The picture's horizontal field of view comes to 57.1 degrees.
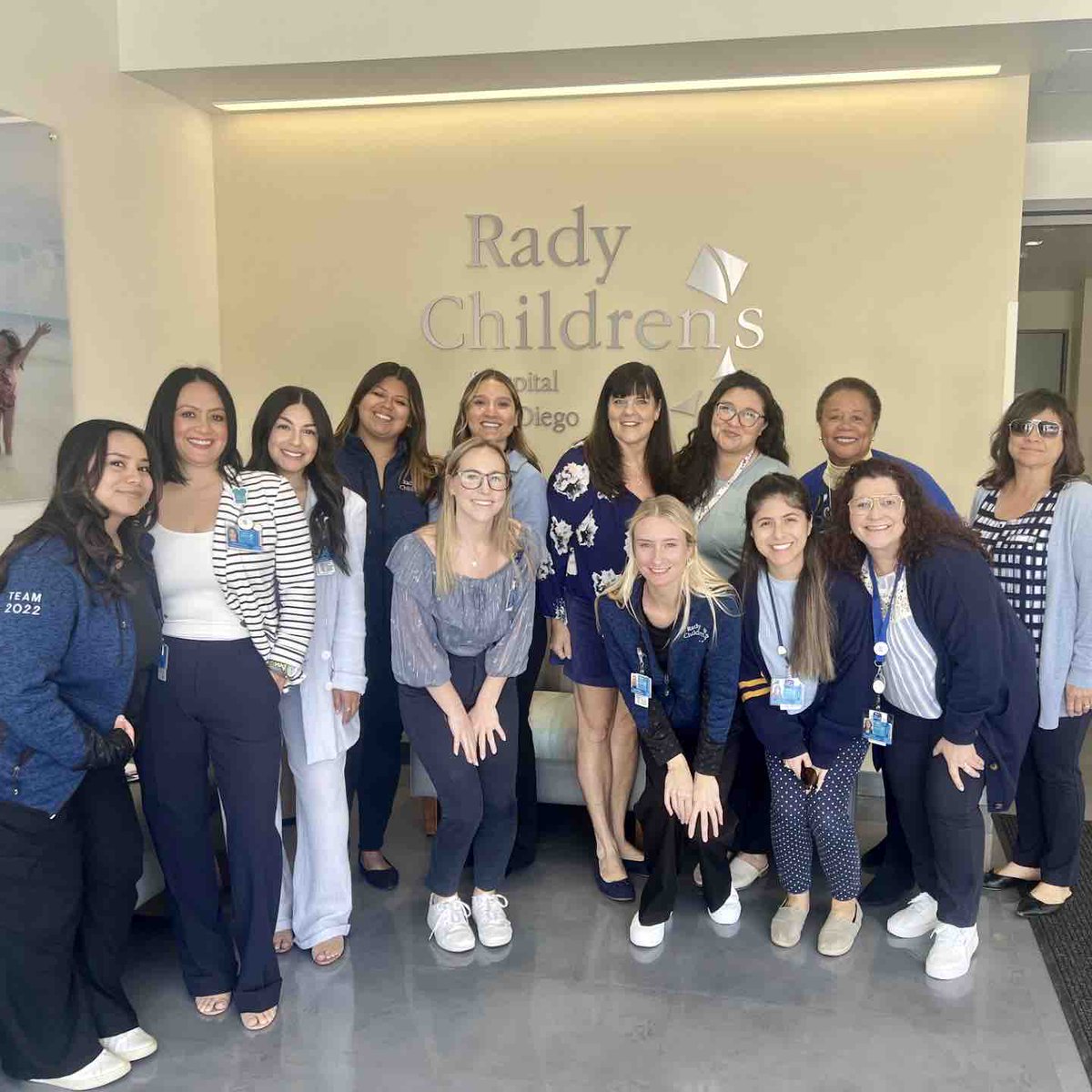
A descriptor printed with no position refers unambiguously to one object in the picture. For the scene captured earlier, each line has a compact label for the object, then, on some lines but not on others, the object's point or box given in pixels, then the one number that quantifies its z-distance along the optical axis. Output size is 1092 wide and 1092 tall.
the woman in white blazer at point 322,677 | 2.79
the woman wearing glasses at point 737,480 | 3.33
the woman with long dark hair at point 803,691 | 2.96
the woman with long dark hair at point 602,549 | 3.27
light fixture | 4.60
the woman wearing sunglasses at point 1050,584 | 3.15
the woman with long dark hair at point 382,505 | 3.42
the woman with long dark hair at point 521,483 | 3.46
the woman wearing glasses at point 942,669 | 2.85
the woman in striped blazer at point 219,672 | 2.54
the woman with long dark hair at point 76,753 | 2.19
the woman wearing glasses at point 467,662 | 3.00
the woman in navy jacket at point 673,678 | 2.93
